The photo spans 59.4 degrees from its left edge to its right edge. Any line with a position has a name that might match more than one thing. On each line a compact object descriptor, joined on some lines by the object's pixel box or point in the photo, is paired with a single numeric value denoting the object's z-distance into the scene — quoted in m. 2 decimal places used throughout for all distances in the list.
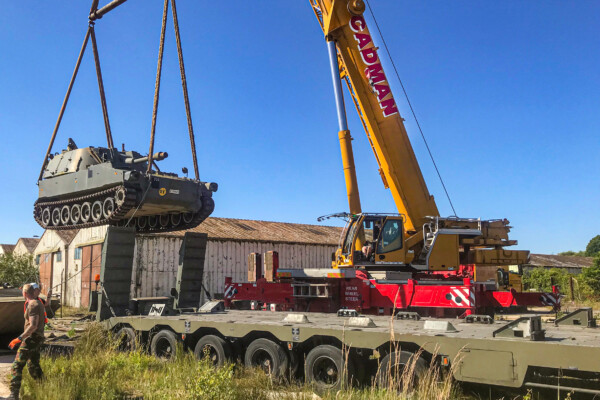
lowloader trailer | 5.35
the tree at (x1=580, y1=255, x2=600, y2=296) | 26.02
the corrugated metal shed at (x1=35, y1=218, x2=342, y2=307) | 22.77
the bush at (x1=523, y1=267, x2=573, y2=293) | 27.52
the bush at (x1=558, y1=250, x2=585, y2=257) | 92.66
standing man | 6.96
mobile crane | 9.71
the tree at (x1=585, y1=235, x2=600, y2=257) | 87.49
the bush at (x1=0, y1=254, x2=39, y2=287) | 29.56
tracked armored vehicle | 14.51
